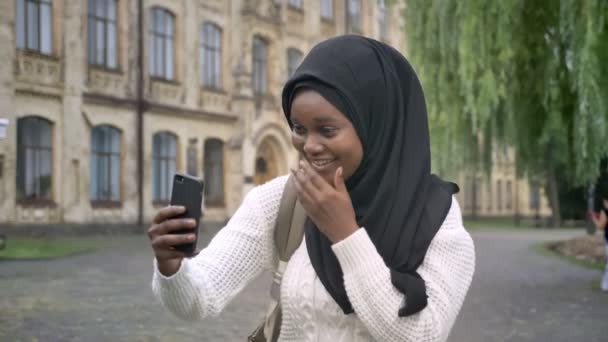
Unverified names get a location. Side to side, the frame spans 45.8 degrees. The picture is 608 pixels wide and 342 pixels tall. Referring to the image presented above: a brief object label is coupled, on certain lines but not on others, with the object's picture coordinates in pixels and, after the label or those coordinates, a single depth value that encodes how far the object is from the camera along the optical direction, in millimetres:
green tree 9750
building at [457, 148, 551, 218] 46969
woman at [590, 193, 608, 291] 11060
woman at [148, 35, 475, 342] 1873
